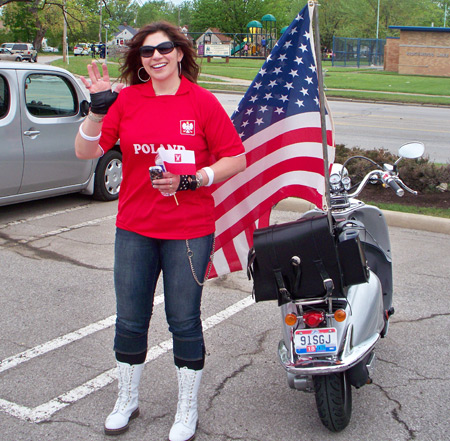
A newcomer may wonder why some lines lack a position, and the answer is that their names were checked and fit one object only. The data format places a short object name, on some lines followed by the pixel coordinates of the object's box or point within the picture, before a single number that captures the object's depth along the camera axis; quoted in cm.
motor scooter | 303
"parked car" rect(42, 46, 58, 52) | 8406
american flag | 375
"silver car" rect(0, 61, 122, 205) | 704
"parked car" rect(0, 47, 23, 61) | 4777
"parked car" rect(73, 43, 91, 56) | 6670
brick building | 3494
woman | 303
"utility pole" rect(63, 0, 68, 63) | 4353
